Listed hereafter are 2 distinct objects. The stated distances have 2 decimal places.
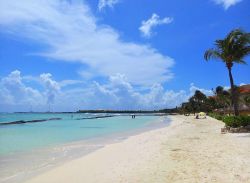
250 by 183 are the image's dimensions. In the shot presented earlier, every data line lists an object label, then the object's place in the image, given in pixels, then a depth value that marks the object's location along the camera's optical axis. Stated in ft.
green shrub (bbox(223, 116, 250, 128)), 41.31
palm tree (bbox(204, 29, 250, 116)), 44.59
